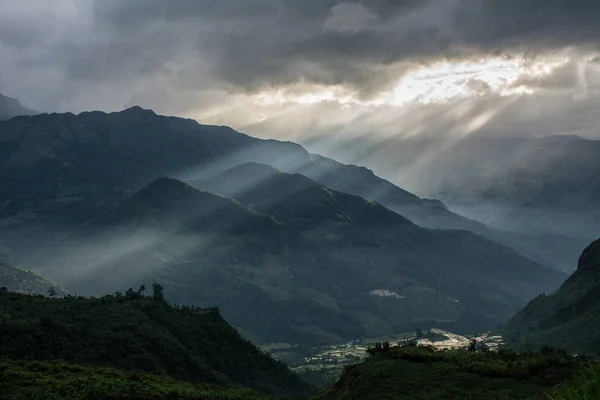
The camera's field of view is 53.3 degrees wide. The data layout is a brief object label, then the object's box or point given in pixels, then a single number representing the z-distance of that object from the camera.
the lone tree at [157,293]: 166.50
